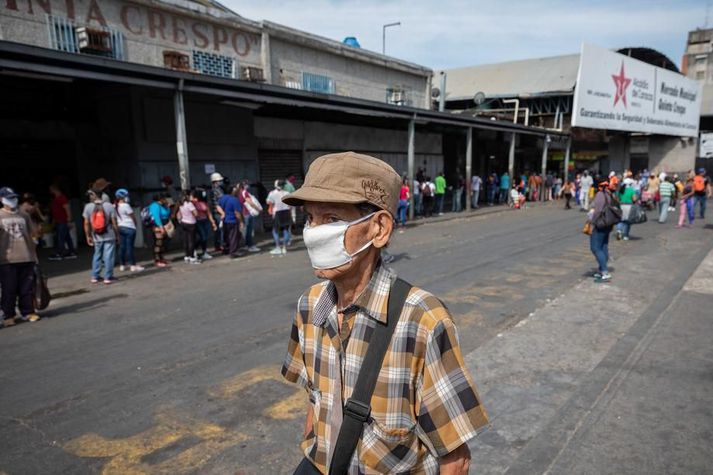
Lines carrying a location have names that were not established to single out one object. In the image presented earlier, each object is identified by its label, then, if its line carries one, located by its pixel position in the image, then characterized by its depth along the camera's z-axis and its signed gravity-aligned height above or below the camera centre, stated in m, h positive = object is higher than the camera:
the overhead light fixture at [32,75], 7.95 +1.59
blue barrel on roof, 21.32 +5.49
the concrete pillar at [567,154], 27.62 +0.39
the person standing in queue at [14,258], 5.97 -1.23
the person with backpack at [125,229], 8.96 -1.31
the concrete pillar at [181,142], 10.38 +0.45
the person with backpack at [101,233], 8.22 -1.25
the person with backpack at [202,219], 10.41 -1.28
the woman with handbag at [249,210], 11.71 -1.23
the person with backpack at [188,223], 10.12 -1.32
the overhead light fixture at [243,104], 12.73 +1.60
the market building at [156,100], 10.47 +1.64
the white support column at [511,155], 22.70 +0.28
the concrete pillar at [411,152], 16.78 +0.31
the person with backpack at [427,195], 19.09 -1.40
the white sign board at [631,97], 24.69 +3.93
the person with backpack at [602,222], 7.43 -0.99
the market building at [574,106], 28.08 +3.52
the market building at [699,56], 51.12 +11.54
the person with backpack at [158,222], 9.68 -1.25
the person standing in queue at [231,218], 10.73 -1.29
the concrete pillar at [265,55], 15.88 +3.64
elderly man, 1.46 -0.62
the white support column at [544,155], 26.05 +0.28
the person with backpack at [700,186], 13.77 -0.81
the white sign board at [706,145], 35.03 +1.12
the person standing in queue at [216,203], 11.20 -1.08
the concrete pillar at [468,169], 20.04 -0.36
